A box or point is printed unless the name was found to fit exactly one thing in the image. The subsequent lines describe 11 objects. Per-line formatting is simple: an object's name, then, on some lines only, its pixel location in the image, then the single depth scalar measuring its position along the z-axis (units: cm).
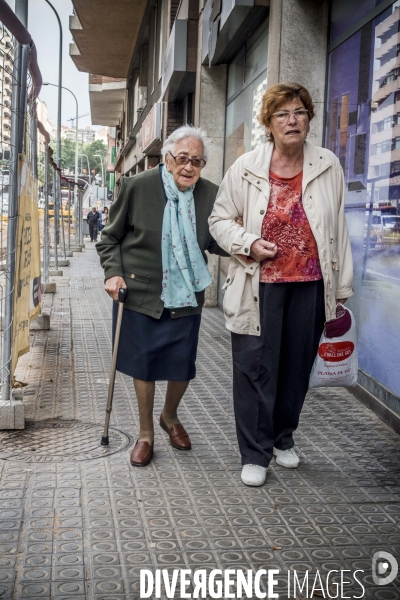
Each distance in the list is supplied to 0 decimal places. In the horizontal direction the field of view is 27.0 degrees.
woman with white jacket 429
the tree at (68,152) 13380
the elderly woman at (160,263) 465
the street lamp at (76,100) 5433
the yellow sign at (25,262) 558
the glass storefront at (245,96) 995
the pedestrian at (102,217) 5004
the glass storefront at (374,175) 592
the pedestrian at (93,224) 4441
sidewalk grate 486
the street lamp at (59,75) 3013
